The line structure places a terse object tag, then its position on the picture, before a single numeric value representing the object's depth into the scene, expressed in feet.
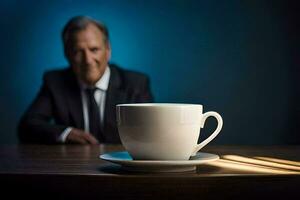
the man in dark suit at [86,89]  7.00
